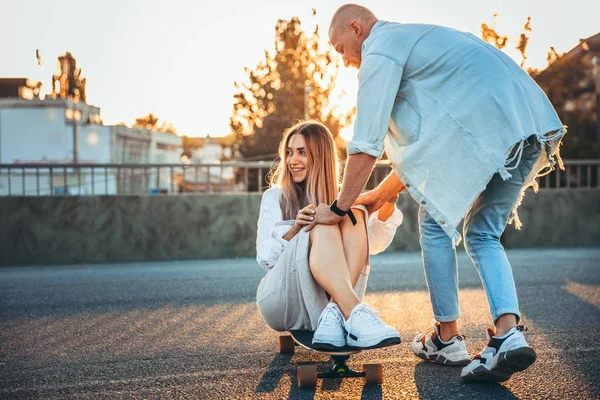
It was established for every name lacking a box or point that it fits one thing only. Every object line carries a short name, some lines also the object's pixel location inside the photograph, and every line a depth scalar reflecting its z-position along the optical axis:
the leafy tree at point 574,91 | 23.44
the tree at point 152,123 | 110.01
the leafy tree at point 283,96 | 27.09
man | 3.05
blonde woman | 2.99
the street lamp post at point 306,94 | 26.62
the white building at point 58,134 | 62.19
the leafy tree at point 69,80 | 63.38
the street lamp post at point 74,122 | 62.41
